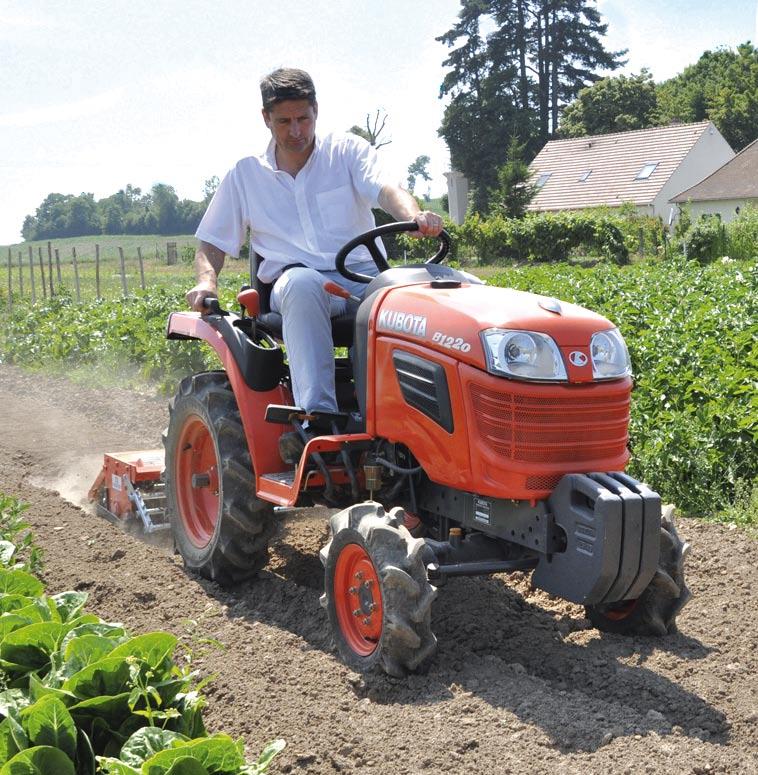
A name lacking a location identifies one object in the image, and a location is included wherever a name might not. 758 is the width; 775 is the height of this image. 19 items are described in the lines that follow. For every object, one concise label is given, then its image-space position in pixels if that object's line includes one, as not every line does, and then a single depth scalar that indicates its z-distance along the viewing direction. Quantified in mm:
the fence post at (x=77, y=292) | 18678
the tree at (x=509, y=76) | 56438
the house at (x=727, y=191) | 43094
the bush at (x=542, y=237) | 35500
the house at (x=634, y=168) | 46116
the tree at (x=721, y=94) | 56094
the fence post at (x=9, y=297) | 19906
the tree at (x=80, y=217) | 80875
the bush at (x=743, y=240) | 31359
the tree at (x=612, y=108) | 57594
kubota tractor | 3631
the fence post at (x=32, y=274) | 20719
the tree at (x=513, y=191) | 43844
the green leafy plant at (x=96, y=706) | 2635
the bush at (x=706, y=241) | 31828
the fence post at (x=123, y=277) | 19116
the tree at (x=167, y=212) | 79062
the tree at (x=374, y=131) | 40450
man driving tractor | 4625
